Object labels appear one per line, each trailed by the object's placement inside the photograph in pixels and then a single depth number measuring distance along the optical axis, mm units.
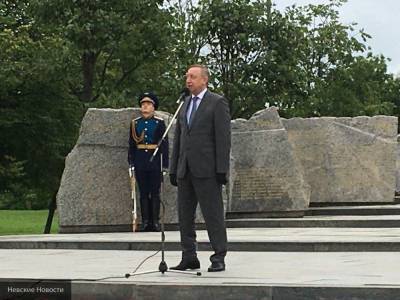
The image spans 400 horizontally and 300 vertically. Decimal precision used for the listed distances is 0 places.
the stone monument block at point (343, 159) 19906
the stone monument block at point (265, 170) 17250
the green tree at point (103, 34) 23953
